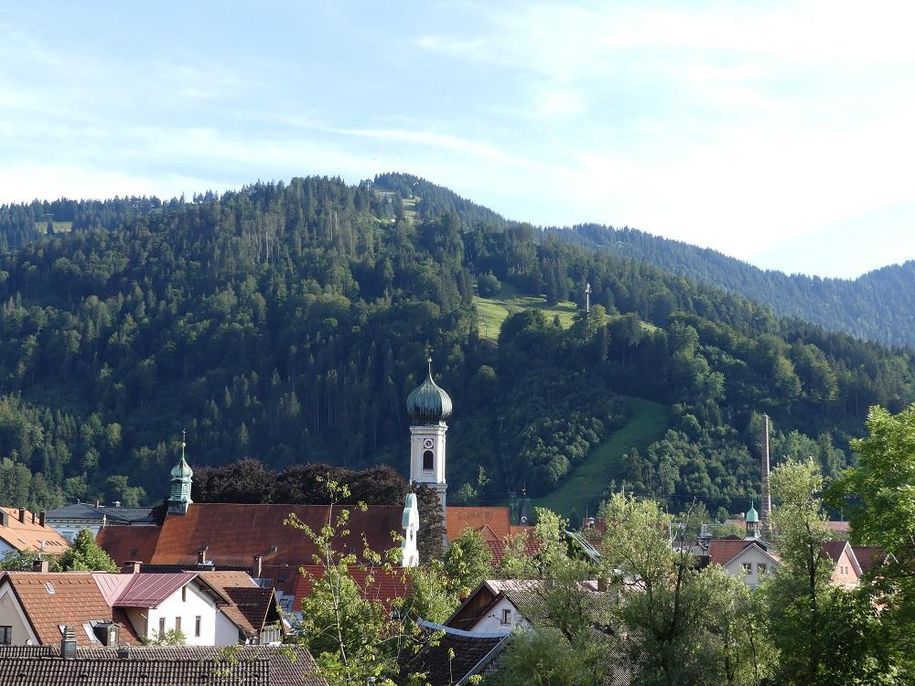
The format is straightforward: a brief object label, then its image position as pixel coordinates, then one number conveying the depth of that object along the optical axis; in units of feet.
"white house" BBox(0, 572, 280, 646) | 153.79
